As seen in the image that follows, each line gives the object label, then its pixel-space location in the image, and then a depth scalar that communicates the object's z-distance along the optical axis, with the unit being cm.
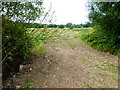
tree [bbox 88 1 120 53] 593
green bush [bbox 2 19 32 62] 264
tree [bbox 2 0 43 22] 264
